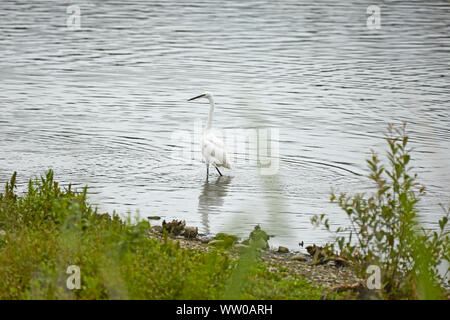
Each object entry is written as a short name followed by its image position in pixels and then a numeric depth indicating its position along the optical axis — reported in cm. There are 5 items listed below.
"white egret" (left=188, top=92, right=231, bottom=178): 2283
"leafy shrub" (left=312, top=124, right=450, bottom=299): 1109
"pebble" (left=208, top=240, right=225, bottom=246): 1560
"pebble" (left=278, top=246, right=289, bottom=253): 1616
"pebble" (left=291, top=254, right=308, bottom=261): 1560
